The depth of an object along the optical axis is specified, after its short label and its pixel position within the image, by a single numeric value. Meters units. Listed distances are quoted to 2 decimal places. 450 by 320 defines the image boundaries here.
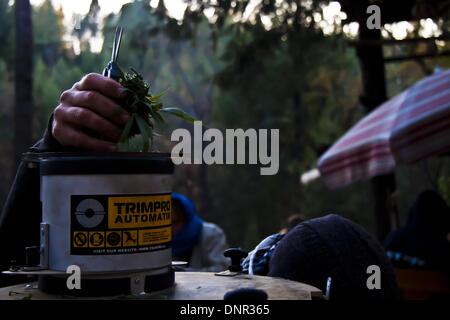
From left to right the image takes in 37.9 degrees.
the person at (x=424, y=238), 5.75
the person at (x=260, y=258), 1.85
